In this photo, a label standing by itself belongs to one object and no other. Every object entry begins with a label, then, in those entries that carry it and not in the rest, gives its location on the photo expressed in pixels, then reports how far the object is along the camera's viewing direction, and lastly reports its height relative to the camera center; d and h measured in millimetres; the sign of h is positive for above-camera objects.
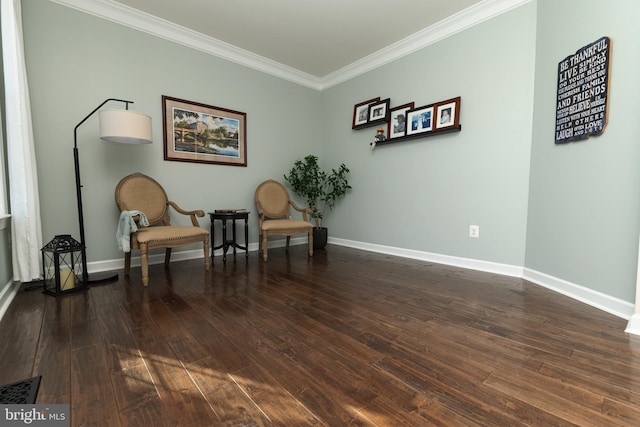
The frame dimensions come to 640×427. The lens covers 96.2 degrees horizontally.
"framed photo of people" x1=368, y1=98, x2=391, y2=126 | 3596 +1065
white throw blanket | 2338 -260
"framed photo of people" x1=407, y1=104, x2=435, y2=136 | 3170 +850
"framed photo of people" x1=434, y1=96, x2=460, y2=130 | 2941 +856
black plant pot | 3986 -590
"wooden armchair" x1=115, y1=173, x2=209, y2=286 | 2348 -242
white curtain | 2020 +293
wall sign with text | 1891 +723
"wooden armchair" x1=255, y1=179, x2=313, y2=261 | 3264 -238
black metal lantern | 2057 -579
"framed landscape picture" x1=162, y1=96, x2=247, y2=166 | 3145 +730
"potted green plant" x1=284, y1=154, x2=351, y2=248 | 4066 +144
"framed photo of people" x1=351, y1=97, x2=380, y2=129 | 3822 +1115
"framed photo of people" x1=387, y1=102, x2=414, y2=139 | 3410 +894
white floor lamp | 2246 +518
